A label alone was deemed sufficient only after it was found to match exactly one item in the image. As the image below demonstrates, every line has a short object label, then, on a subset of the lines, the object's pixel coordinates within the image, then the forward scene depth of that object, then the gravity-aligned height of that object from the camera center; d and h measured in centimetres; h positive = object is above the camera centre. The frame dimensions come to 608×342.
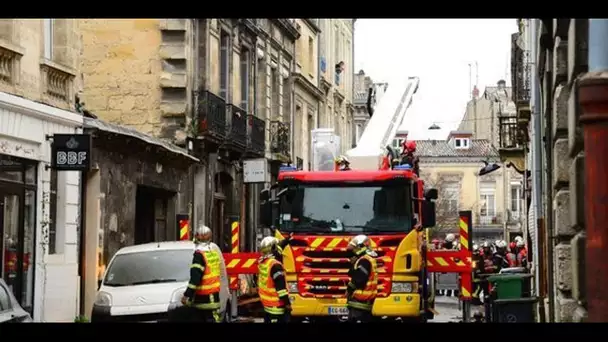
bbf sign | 1822 +134
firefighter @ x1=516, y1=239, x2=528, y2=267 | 2459 -29
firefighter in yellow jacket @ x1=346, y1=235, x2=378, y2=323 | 1383 -48
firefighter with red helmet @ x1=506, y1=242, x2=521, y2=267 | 2479 -35
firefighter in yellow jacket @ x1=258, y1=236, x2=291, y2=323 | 1402 -53
